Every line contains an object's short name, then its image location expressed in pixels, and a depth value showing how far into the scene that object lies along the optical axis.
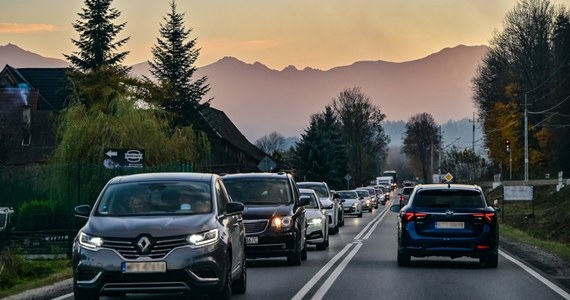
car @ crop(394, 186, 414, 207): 56.24
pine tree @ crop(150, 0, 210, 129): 74.38
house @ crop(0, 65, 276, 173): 67.31
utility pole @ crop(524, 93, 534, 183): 79.06
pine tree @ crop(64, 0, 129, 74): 67.62
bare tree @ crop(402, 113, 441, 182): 197.38
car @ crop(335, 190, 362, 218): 56.81
